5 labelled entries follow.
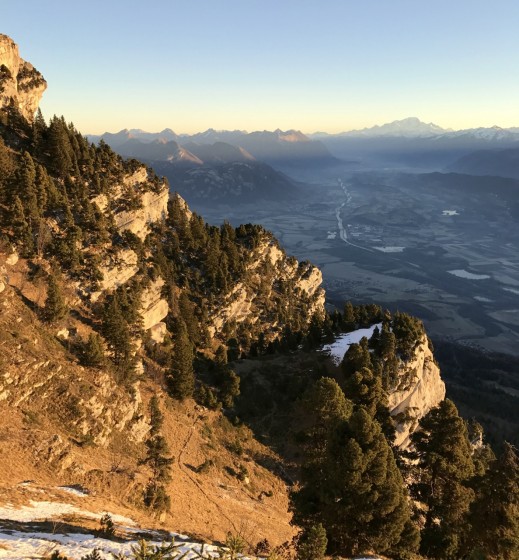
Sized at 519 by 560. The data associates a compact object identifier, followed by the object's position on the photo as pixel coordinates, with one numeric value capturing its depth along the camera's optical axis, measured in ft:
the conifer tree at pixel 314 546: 89.92
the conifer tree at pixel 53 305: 179.11
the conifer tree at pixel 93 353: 172.96
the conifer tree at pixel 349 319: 361.84
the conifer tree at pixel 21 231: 204.13
